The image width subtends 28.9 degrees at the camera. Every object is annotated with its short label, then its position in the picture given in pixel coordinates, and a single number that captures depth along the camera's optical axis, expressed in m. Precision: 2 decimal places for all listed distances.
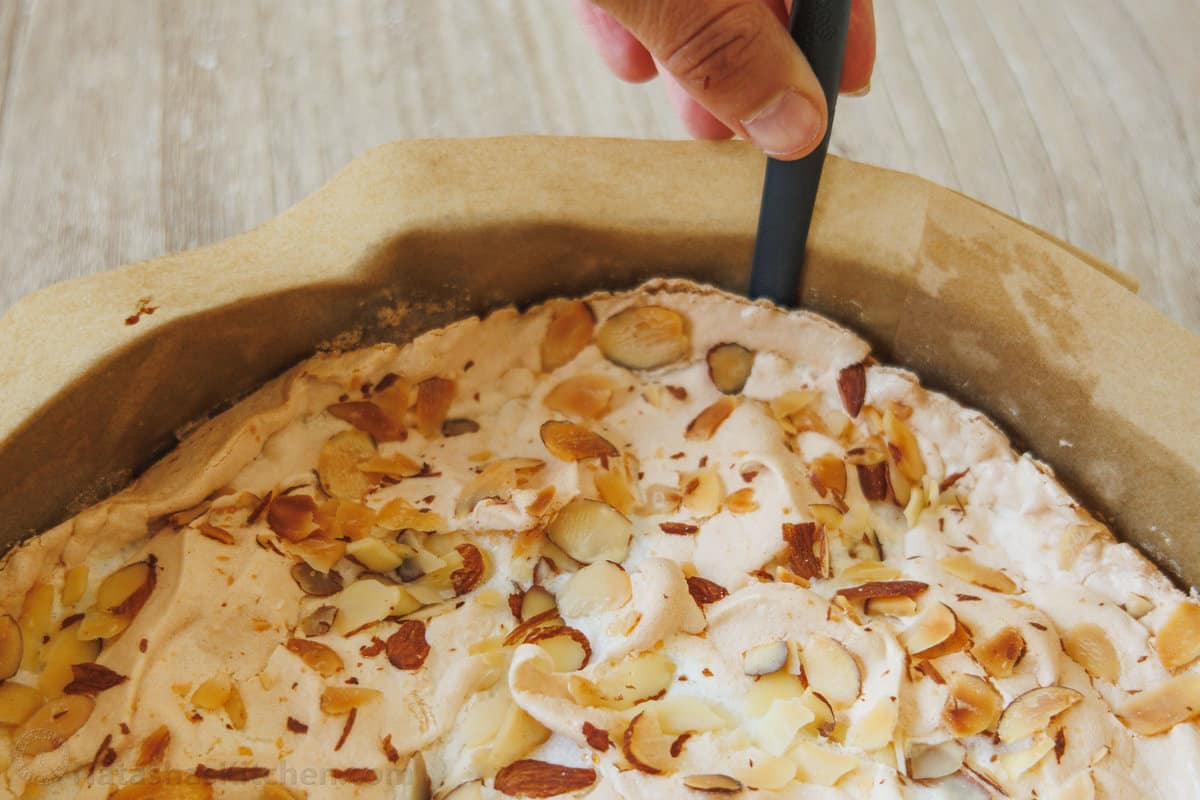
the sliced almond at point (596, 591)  0.49
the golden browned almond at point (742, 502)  0.50
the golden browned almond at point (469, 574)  0.50
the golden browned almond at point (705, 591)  0.49
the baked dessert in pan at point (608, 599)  0.47
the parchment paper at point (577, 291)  0.49
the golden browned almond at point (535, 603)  0.49
